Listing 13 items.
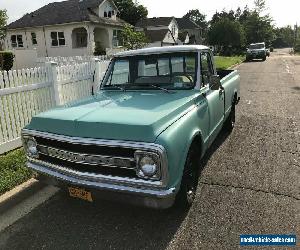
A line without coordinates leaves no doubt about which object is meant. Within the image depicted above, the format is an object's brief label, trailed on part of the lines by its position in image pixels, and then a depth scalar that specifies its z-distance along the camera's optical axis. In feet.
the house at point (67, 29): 89.56
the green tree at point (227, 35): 144.31
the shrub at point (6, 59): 60.27
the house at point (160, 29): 129.93
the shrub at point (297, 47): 187.24
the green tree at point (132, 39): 69.32
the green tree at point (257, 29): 188.32
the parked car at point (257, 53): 95.29
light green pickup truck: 8.65
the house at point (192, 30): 204.94
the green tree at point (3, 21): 94.08
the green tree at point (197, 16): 365.37
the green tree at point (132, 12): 161.53
